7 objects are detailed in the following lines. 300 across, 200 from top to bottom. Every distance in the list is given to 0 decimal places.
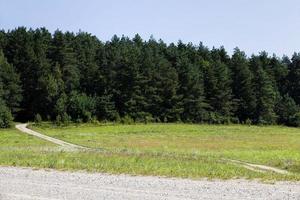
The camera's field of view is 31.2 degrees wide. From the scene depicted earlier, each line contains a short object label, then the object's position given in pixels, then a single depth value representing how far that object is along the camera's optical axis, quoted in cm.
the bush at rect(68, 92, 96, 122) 11556
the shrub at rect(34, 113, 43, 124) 10969
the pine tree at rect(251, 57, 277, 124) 13238
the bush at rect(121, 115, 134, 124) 11569
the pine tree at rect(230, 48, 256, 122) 13625
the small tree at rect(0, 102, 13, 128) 10011
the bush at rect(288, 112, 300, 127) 13325
